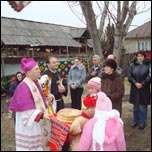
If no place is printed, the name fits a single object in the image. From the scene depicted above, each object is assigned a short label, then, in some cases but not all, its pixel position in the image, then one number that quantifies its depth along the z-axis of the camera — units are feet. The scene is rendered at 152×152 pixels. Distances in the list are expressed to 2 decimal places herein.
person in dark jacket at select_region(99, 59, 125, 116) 13.75
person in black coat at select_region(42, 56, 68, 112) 13.74
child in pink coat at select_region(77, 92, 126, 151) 7.65
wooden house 57.93
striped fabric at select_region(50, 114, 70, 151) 8.86
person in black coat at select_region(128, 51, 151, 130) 14.77
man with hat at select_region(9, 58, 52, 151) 9.33
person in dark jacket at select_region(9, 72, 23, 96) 18.42
